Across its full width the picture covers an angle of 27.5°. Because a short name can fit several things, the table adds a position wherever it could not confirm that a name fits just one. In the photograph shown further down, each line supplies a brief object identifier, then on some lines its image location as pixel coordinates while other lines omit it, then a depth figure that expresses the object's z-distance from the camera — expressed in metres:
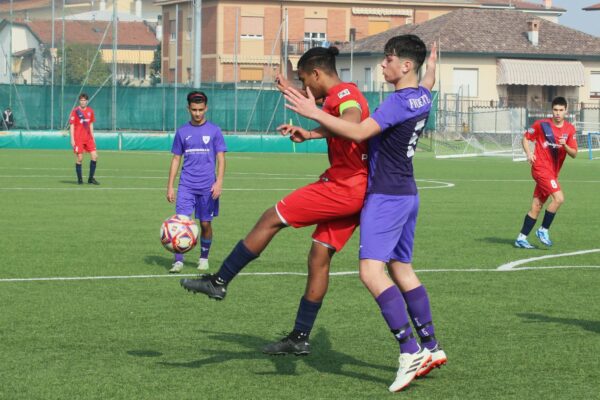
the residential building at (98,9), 88.19
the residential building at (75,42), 62.78
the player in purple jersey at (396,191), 7.61
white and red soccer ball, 11.99
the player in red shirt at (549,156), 16.41
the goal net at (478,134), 51.91
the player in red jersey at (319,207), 7.90
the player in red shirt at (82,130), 28.73
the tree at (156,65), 95.46
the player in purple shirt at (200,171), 13.67
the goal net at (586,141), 53.16
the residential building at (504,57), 77.44
